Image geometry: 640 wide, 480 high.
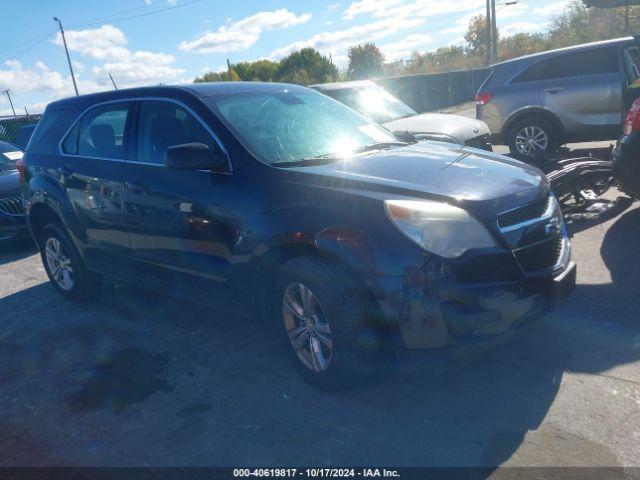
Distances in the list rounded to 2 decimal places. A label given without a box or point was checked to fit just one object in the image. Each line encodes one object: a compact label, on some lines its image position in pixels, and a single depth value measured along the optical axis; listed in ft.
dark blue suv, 9.56
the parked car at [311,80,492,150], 26.27
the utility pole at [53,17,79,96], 150.82
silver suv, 29.17
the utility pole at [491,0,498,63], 105.91
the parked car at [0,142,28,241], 25.38
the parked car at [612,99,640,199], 17.47
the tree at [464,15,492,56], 188.34
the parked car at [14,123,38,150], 50.20
